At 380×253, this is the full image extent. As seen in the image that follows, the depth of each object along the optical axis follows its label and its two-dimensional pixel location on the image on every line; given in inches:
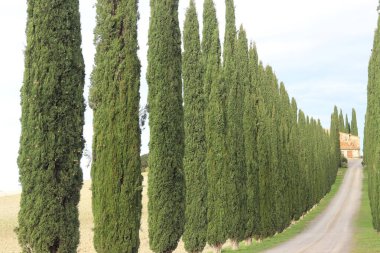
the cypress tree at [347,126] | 5226.4
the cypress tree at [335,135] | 3506.4
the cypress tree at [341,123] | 4805.1
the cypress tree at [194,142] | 880.9
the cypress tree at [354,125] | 5032.0
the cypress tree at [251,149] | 1134.4
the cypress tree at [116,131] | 624.7
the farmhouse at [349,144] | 4798.2
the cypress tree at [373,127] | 1172.8
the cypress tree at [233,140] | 1010.1
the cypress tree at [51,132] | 498.9
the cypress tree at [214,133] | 963.3
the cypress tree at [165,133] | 739.4
